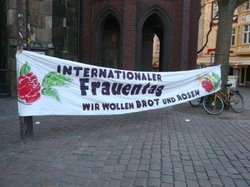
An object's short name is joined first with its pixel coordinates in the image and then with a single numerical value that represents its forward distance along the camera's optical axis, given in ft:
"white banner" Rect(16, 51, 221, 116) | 23.35
